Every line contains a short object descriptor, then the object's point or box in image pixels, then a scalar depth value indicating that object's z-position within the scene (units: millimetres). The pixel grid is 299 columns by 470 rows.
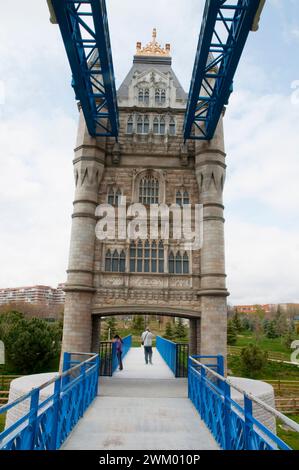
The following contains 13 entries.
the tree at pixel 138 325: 58781
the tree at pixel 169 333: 50938
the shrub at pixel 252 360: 31797
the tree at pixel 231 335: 50922
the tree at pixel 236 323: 56312
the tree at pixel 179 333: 50281
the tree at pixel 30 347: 28453
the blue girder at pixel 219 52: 10812
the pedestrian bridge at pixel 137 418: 5203
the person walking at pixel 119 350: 16075
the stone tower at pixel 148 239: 15802
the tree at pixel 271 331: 66750
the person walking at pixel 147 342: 17844
